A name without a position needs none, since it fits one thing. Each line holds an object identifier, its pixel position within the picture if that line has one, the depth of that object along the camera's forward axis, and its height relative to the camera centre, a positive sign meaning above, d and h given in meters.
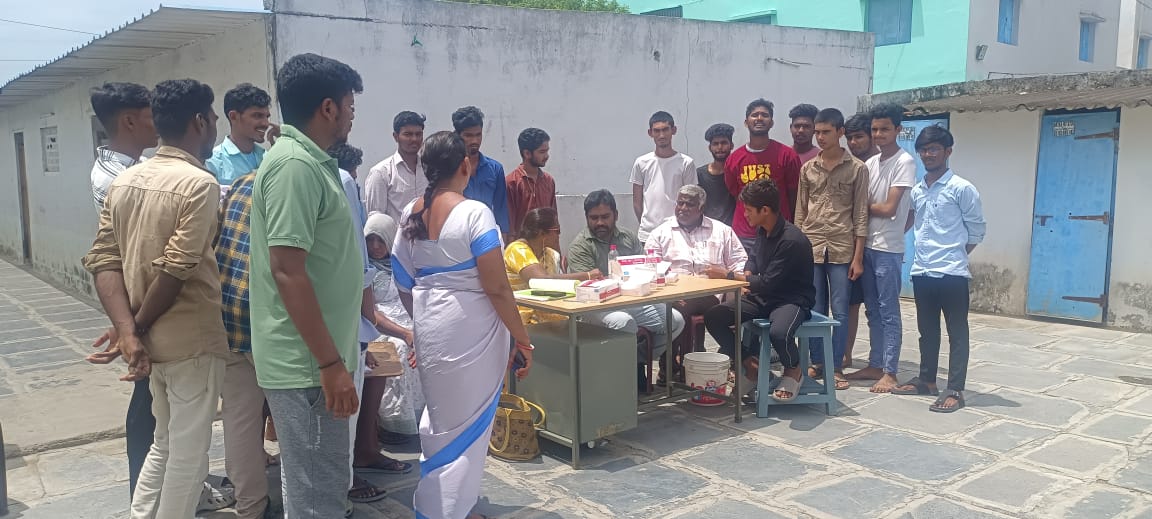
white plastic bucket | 5.00 -1.22
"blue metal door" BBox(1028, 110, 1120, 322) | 7.81 -0.38
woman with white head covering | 4.50 -0.86
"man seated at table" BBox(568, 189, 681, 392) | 5.20 -0.52
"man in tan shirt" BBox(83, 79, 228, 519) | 2.75 -0.42
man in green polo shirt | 2.23 -0.33
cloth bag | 4.21 -1.37
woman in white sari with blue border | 3.12 -0.59
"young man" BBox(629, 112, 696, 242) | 6.20 +0.01
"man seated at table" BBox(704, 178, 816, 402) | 4.85 -0.63
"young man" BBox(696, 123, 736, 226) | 6.19 -0.02
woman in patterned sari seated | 4.71 -0.48
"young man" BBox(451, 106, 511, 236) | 5.25 +0.01
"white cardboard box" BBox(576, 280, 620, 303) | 4.21 -0.61
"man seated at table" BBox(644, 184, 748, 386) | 5.41 -0.47
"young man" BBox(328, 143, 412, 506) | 2.74 -0.72
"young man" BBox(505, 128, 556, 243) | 5.69 -0.05
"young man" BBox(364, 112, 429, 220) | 5.27 -0.03
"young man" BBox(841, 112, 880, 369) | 5.69 +0.25
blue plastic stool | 4.94 -1.16
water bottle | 4.86 -0.58
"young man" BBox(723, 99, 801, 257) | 5.85 +0.09
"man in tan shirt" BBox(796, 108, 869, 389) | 5.50 -0.27
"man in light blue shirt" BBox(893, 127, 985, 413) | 5.06 -0.44
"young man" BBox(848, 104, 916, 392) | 5.46 -0.35
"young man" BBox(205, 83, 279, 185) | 3.89 +0.19
